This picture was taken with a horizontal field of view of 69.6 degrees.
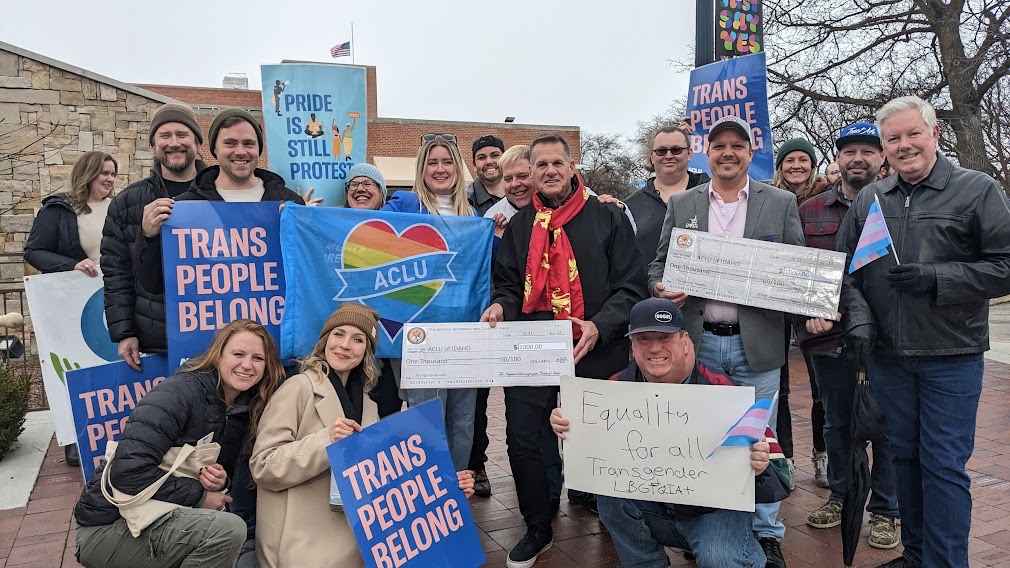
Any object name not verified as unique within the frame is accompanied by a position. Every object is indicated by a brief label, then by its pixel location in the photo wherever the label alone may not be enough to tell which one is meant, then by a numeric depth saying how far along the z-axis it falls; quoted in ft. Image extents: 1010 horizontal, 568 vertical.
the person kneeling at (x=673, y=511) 9.12
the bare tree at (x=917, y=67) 52.49
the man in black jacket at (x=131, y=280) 12.01
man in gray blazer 11.10
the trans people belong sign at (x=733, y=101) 17.63
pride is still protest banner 14.37
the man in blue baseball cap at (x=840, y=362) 12.53
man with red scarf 11.85
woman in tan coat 9.68
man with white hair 9.76
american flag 84.94
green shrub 17.63
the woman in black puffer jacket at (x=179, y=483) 8.93
